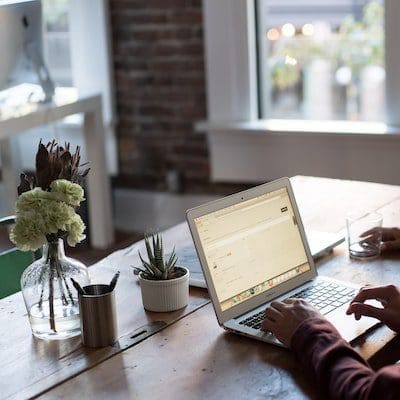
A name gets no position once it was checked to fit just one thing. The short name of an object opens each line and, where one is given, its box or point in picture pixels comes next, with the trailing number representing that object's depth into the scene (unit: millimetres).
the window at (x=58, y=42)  4299
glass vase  1743
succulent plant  1850
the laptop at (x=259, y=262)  1735
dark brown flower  1713
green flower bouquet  1674
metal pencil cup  1693
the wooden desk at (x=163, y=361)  1534
